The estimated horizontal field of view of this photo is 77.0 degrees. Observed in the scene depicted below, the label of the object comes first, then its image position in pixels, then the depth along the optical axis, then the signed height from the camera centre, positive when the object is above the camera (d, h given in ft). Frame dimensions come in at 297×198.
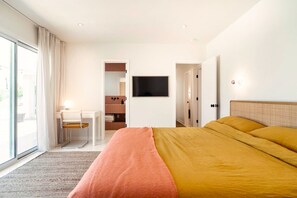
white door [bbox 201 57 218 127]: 13.38 +0.55
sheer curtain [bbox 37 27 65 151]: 12.37 +0.84
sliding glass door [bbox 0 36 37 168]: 10.20 +0.10
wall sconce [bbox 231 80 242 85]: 10.74 +0.95
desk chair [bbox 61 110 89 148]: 13.85 -1.53
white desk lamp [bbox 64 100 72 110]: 15.21 -0.45
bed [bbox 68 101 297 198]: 3.42 -1.58
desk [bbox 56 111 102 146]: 14.20 -1.27
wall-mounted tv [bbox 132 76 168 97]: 15.99 +1.13
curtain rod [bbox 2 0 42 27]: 9.28 +4.80
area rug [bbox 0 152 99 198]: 7.10 -3.52
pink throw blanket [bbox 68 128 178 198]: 3.40 -1.59
